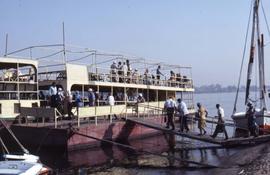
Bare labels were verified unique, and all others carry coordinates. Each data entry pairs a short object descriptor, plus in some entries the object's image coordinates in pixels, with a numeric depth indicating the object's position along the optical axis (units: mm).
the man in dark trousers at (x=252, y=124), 24844
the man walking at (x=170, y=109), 25312
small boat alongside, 14375
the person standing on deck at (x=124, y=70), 34781
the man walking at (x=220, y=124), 24112
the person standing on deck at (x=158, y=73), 40000
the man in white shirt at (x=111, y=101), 28984
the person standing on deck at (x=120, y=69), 34312
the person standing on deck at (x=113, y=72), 33319
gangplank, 23141
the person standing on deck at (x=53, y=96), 26812
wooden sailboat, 27414
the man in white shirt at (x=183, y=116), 25000
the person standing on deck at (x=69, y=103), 26844
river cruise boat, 24375
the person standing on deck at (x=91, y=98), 28789
